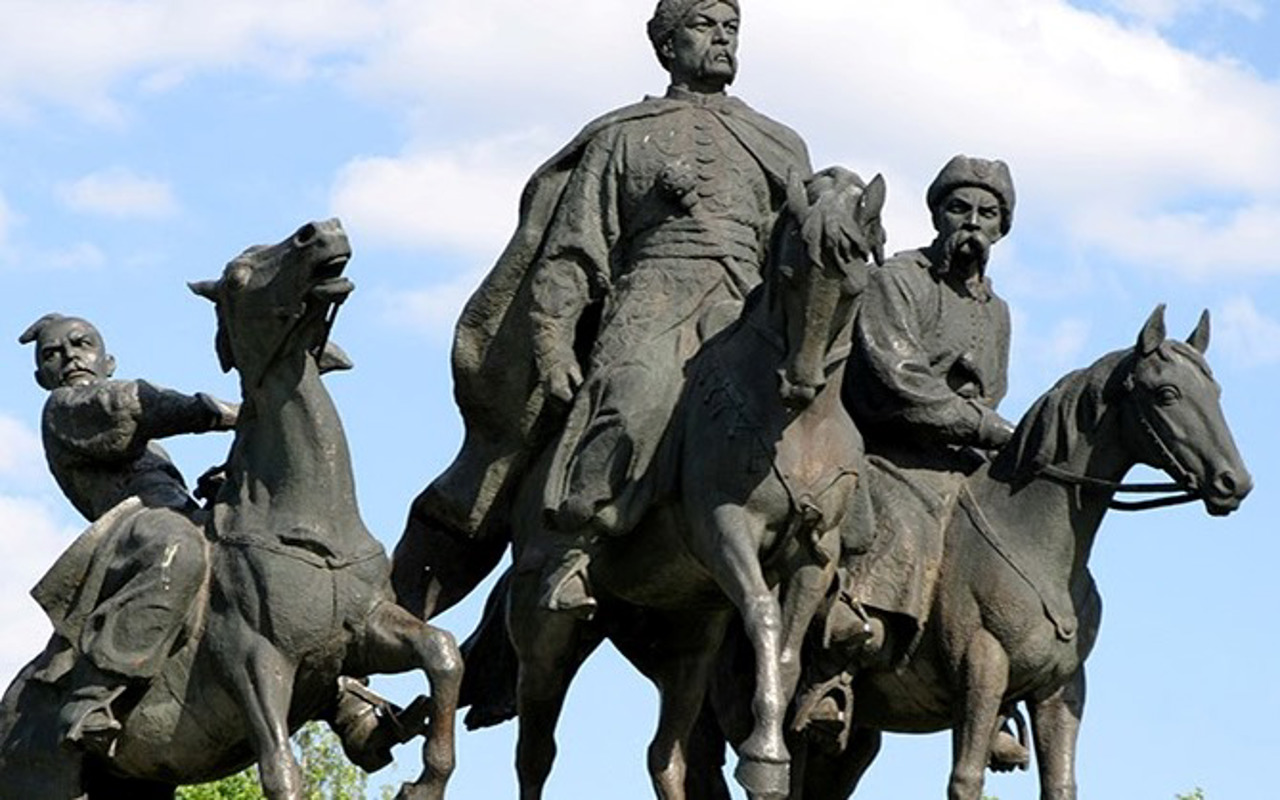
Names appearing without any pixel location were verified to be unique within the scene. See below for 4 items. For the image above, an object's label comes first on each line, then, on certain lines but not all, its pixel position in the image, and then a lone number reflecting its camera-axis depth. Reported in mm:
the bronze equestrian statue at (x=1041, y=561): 17391
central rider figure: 17109
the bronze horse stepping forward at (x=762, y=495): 16188
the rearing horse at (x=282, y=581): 16156
